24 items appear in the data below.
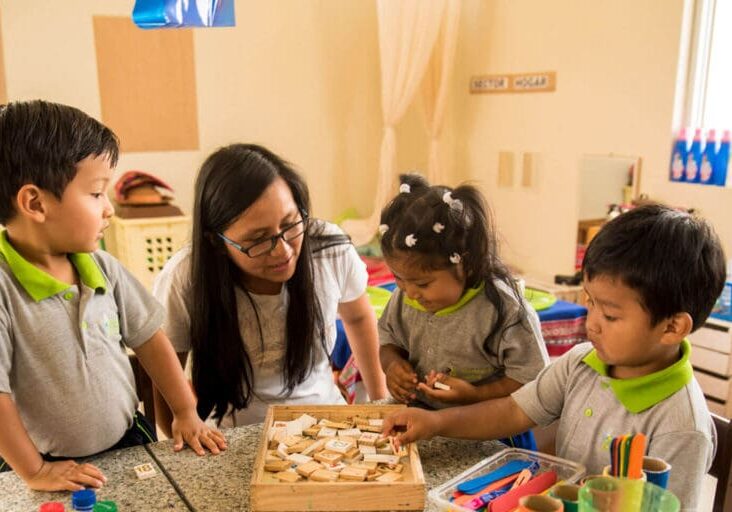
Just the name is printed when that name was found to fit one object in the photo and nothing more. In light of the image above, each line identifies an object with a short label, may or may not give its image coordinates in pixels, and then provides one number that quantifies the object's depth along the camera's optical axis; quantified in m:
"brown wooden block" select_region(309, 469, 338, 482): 0.99
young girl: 1.29
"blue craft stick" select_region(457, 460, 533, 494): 1.00
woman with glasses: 1.42
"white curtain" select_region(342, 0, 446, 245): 3.97
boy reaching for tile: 0.97
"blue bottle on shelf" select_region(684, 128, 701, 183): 3.15
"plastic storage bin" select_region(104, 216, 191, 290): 3.47
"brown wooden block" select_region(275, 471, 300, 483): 0.99
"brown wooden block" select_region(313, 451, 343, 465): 1.05
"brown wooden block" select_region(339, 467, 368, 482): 0.99
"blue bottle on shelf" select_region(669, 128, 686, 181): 3.22
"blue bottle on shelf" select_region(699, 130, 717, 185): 3.11
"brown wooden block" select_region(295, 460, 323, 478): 1.01
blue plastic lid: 0.98
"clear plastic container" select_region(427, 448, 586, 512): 0.96
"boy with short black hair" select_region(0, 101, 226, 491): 1.08
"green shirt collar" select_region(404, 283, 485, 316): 1.34
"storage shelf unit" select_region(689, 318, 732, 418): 2.88
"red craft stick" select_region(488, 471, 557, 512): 0.93
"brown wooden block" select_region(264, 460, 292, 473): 1.02
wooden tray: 0.94
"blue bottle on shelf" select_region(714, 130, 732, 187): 3.07
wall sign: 3.80
